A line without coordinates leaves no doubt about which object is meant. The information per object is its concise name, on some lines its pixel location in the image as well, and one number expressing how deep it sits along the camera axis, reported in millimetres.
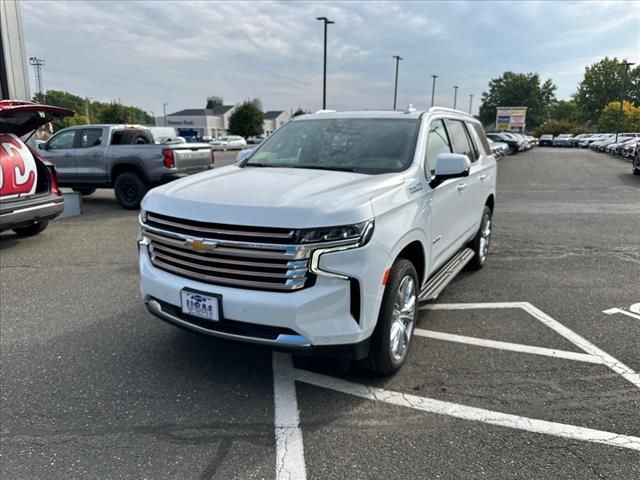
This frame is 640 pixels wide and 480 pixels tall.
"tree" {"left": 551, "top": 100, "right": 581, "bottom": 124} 104750
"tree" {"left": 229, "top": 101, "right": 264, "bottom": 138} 75062
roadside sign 65688
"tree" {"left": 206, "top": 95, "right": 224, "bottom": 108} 124250
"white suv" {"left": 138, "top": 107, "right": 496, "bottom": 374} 2678
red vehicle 6273
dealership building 96125
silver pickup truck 10258
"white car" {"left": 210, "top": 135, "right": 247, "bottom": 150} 47938
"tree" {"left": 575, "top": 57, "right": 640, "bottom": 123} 87500
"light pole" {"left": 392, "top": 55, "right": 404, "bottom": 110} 41031
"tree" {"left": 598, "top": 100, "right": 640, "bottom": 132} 64000
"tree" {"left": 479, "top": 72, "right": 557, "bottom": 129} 101938
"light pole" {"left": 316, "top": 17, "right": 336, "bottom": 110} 28469
